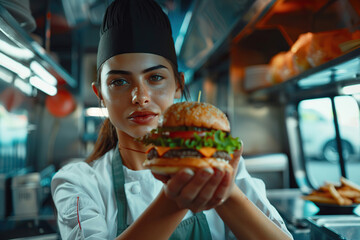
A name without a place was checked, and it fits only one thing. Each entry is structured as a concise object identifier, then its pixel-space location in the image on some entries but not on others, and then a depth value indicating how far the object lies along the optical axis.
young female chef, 0.99
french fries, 1.95
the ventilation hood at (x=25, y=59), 1.41
